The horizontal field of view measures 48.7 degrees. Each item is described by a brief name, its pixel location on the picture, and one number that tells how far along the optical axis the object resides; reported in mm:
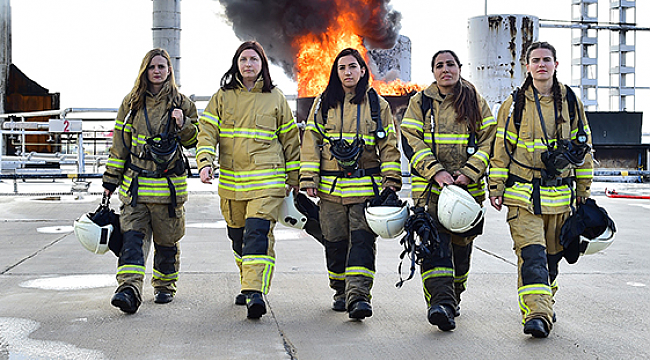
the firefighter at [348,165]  4848
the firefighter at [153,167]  5152
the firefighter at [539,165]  4469
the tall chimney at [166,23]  20234
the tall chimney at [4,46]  25625
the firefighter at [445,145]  4648
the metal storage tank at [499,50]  19562
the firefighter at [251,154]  4887
